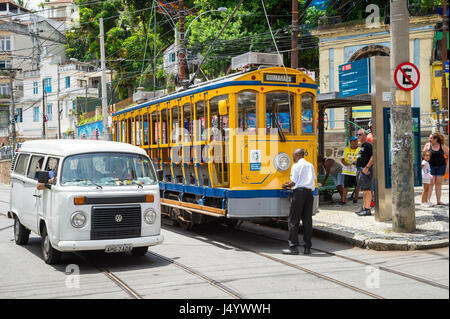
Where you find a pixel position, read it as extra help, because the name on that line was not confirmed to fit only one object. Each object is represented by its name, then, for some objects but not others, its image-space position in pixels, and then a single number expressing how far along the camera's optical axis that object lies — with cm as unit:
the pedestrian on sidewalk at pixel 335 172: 1539
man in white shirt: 967
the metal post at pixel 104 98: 2872
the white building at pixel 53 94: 6338
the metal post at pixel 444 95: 2462
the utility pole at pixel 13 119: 5128
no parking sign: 1030
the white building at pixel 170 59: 4553
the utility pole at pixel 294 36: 1909
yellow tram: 1055
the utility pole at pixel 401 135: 1037
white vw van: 862
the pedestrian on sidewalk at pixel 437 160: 1277
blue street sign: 1247
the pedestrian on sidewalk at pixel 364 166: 1258
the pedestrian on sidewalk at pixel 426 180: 1310
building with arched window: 2639
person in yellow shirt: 1434
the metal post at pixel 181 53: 2003
